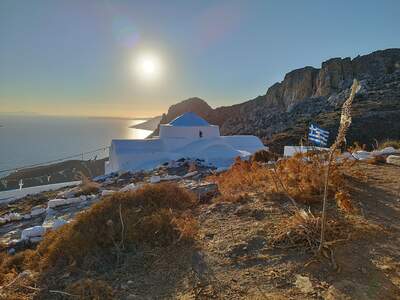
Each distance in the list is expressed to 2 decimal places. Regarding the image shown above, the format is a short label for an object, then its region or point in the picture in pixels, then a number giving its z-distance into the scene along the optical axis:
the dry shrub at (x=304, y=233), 2.50
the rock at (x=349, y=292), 1.84
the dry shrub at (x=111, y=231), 3.00
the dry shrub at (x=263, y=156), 9.39
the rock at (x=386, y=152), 6.83
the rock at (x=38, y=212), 7.31
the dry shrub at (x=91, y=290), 2.20
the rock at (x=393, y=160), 5.65
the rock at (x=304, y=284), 1.99
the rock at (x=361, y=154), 6.50
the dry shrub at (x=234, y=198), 4.02
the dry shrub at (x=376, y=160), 5.80
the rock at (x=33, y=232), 4.60
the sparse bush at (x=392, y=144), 8.44
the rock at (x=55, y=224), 4.69
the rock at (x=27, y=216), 7.18
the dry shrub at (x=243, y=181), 4.47
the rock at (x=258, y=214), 3.32
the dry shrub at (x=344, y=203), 3.04
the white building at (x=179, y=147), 17.91
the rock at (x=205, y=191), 4.64
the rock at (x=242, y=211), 3.54
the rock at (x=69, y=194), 9.12
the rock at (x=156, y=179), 9.43
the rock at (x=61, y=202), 7.48
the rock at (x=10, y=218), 7.10
